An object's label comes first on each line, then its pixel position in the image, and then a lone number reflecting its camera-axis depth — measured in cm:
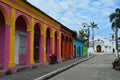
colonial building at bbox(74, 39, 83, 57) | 2124
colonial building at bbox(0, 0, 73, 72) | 691
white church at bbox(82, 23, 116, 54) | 4645
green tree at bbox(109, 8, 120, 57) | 2597
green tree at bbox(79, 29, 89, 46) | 3745
